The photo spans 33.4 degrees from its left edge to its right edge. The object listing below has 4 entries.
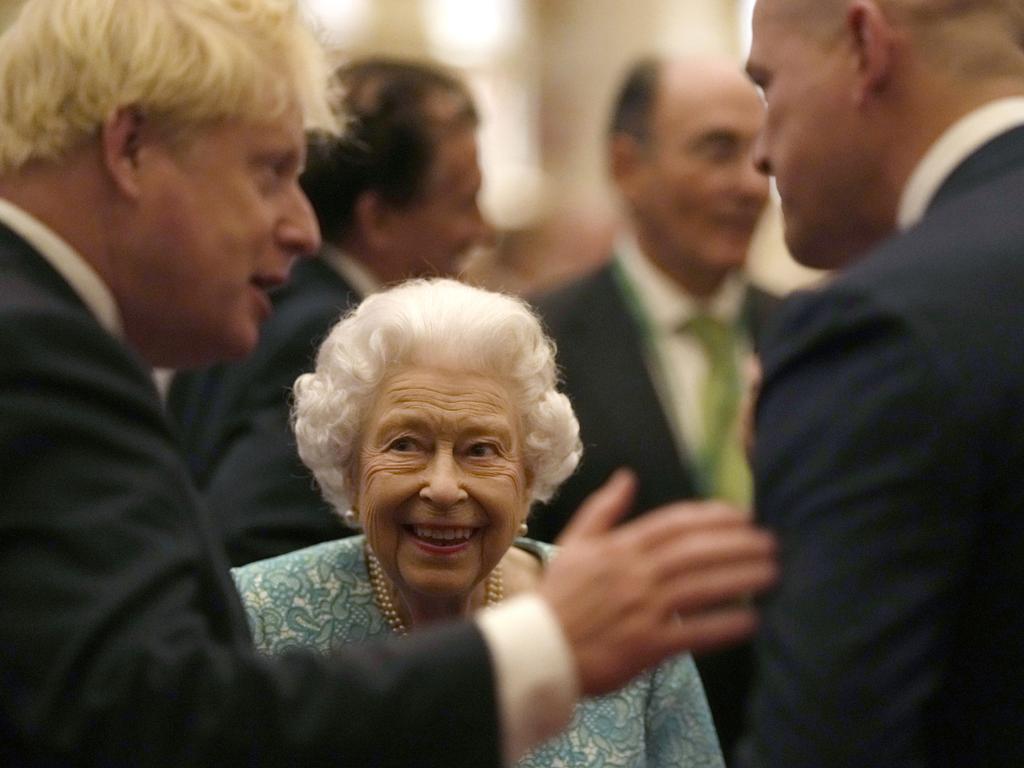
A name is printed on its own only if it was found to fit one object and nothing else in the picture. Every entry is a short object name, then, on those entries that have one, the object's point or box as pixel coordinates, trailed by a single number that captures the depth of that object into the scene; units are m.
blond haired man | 1.85
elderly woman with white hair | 3.06
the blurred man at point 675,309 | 4.26
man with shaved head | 1.77
